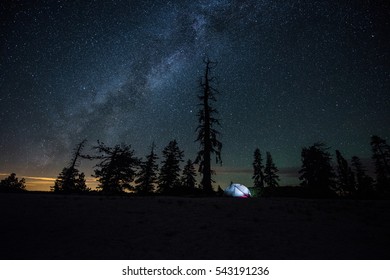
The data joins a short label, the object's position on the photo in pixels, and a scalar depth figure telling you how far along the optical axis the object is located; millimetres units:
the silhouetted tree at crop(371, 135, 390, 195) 37109
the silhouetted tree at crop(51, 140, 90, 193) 37688
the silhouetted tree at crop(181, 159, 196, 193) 42719
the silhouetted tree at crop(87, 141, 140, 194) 25470
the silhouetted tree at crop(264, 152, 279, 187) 47156
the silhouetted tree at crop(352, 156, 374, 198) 44938
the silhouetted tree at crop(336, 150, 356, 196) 44231
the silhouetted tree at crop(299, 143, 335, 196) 37625
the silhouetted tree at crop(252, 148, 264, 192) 48281
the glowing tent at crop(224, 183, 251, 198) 14949
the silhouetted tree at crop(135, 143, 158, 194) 36094
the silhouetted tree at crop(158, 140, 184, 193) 35719
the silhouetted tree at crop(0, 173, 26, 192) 58231
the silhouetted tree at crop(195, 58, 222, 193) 17045
